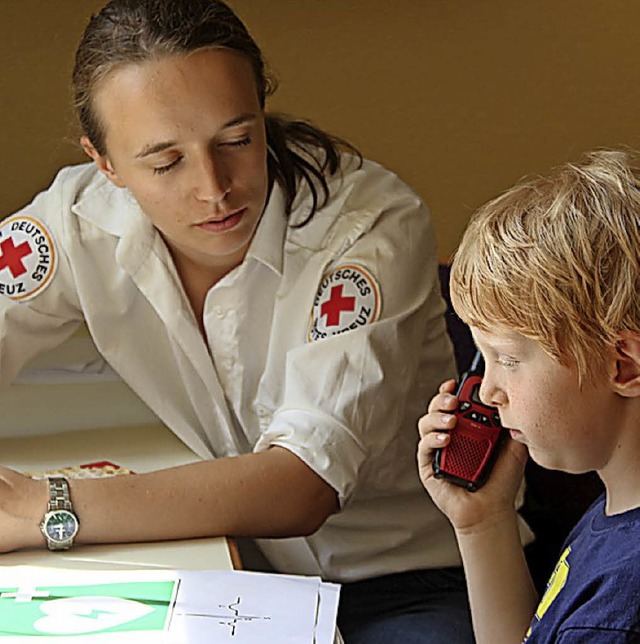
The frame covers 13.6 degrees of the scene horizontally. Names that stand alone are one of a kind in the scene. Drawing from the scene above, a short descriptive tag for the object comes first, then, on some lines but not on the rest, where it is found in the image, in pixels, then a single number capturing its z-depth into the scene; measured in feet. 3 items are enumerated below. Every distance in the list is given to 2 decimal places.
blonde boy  7.11
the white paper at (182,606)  7.41
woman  8.19
